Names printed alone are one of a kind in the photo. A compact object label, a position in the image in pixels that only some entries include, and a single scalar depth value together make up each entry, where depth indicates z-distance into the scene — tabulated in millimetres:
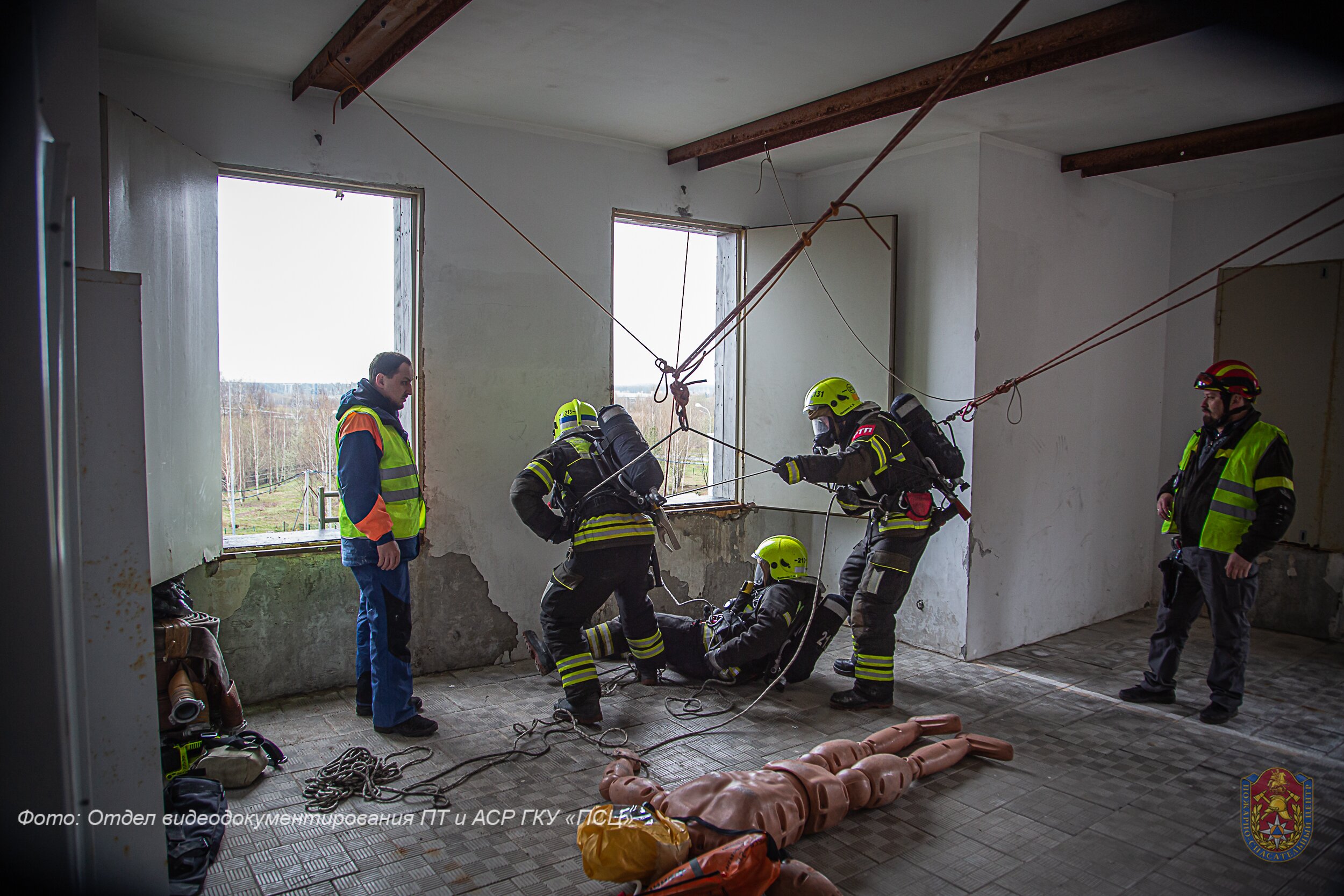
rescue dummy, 2598
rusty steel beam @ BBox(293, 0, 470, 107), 3383
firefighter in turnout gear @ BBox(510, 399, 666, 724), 4078
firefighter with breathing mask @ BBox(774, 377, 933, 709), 4406
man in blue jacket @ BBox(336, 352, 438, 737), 3807
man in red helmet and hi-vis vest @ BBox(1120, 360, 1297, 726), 4062
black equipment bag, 2637
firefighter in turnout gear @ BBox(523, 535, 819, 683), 4469
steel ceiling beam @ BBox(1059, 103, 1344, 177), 4797
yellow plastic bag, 2412
